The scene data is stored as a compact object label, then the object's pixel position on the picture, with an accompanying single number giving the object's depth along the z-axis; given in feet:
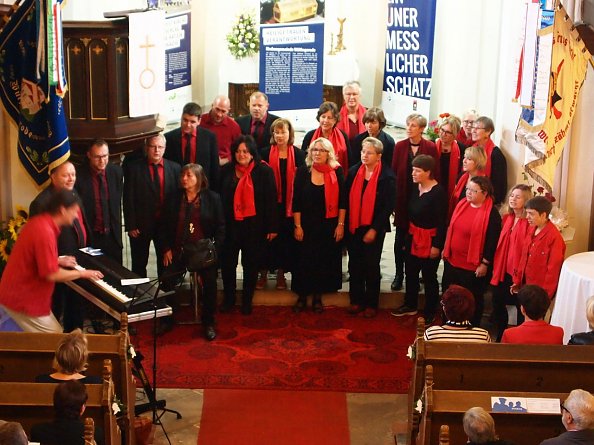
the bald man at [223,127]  30.35
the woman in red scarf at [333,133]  29.53
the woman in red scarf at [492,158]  28.66
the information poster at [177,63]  42.83
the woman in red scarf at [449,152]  29.27
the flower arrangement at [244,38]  46.42
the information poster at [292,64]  44.60
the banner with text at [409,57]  43.62
